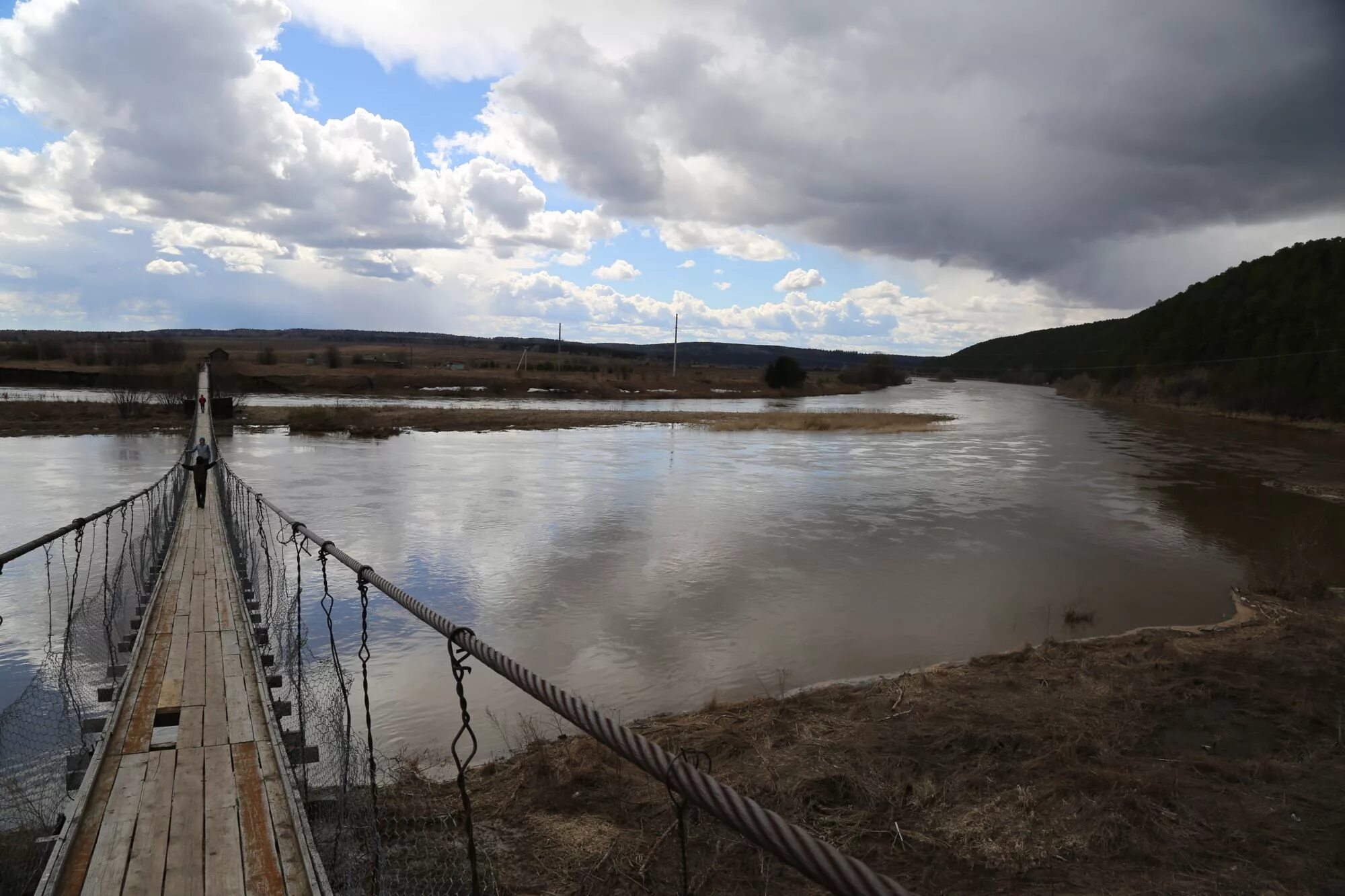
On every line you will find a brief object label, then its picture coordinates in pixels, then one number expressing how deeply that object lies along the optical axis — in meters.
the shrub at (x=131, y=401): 36.03
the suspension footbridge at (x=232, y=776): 2.08
